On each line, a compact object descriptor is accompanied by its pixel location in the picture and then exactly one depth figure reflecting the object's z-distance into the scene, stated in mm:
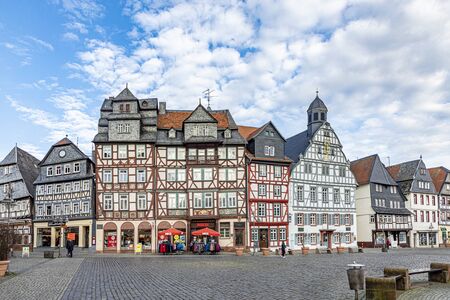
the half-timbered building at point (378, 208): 59375
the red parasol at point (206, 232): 41222
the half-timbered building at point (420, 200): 66062
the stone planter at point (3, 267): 20312
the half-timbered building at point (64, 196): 50906
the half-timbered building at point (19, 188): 55603
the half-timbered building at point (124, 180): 45094
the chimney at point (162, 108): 50438
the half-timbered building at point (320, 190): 51469
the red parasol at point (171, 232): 41750
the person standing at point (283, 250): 36281
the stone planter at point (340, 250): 43784
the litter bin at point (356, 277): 12656
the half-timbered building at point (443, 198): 70062
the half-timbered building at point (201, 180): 45781
